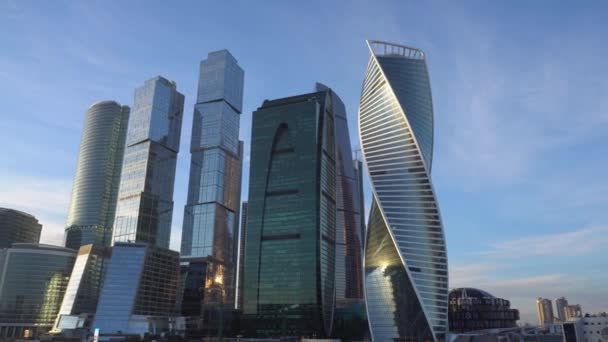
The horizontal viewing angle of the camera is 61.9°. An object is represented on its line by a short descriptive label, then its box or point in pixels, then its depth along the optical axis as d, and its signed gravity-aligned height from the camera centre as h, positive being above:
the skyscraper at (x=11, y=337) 195.12 -2.59
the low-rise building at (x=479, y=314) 182.25 +7.67
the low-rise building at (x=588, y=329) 131.62 +2.33
